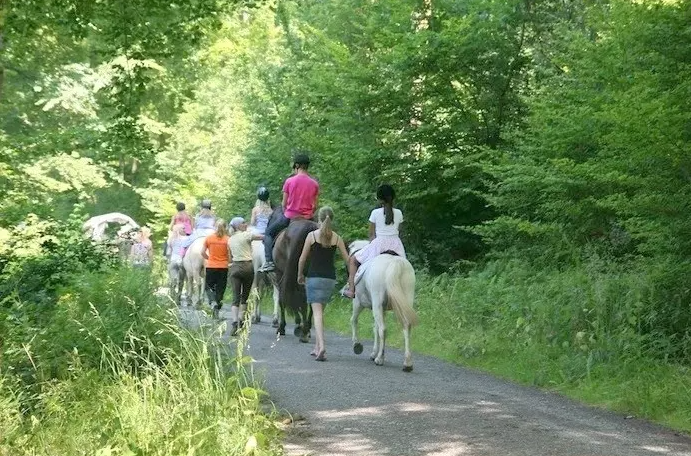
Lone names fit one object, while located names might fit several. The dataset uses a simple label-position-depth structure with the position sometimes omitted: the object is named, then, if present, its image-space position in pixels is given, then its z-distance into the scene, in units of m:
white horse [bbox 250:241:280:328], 20.36
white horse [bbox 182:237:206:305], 24.86
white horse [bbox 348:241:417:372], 14.12
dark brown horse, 16.17
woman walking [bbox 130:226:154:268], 25.19
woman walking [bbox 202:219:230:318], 20.31
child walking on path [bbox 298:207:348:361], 15.37
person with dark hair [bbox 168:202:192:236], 28.12
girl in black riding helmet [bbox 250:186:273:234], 20.41
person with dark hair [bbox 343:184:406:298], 14.66
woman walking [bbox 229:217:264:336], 19.33
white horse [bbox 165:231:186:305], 26.88
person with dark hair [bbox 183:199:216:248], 24.86
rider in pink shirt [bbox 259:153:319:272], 16.95
